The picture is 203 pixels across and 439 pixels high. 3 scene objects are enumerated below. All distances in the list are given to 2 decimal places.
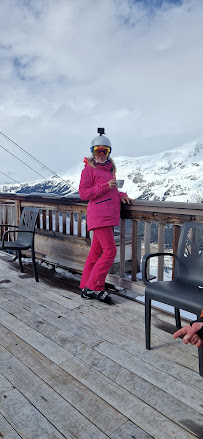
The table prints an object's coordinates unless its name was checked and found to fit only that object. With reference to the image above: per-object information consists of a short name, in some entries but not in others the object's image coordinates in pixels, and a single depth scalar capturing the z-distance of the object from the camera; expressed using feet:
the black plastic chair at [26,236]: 12.16
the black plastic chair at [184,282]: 5.93
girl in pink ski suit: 9.48
